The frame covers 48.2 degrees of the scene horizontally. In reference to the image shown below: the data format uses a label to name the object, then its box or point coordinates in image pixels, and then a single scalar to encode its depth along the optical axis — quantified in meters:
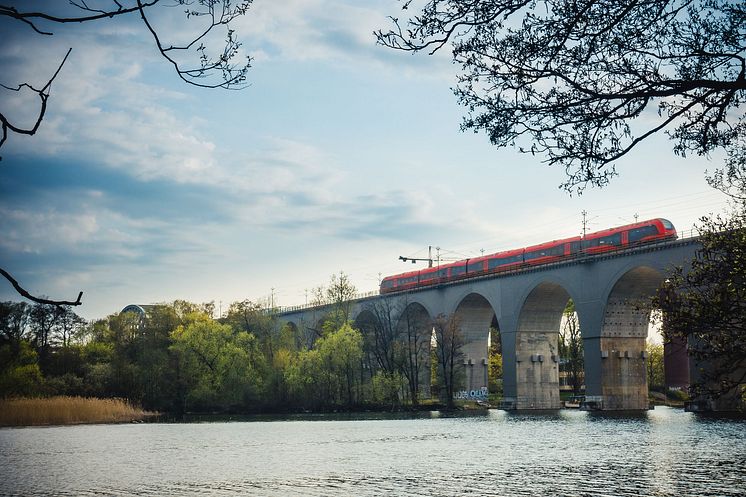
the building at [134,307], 170.43
